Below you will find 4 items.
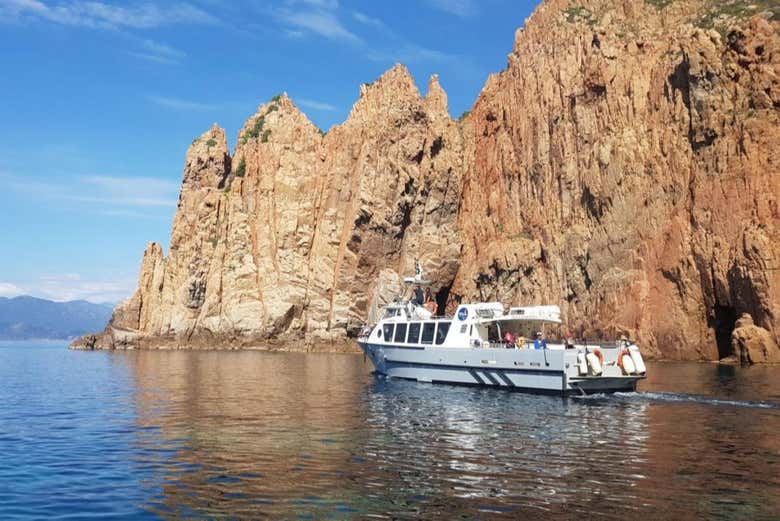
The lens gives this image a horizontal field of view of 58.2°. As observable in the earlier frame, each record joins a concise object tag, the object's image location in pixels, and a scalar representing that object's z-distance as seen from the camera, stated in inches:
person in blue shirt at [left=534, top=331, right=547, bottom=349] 1576.0
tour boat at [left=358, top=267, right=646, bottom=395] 1502.2
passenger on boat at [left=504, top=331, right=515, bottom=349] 1654.8
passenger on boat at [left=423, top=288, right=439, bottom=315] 2062.7
